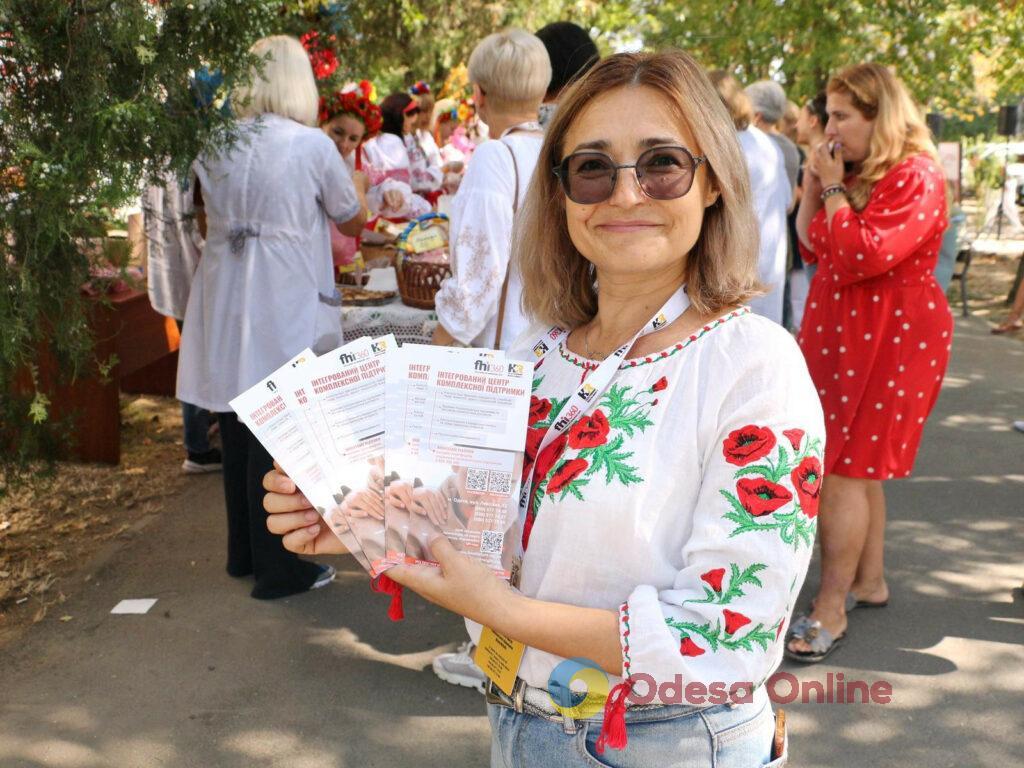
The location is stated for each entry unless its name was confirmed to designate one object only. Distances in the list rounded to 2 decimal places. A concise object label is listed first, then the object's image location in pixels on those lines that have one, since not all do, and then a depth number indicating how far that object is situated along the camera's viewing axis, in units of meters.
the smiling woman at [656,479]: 1.22
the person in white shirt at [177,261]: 4.29
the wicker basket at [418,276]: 4.02
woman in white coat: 3.70
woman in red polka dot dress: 3.21
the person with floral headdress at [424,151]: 8.37
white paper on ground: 3.93
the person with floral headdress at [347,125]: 4.96
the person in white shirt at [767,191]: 4.51
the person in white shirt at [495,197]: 3.10
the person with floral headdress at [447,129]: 9.97
